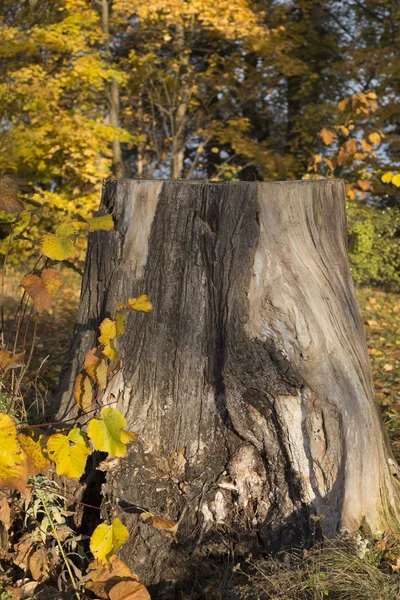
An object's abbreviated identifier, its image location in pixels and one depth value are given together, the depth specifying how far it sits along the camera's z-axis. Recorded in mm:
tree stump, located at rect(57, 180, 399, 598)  2420
